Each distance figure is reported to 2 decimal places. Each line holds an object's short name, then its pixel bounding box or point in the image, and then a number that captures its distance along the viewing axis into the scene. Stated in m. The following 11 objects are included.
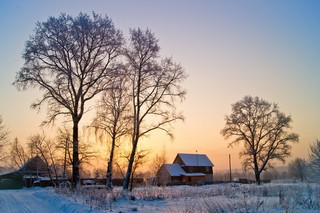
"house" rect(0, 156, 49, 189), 59.44
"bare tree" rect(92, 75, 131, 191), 26.70
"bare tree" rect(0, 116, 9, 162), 32.00
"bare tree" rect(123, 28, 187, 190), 23.44
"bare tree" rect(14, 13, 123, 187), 20.33
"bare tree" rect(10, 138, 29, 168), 65.12
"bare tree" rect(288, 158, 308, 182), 88.94
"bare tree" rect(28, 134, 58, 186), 44.01
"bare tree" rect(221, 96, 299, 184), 45.22
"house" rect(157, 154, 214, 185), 68.25
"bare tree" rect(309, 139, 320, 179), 47.37
